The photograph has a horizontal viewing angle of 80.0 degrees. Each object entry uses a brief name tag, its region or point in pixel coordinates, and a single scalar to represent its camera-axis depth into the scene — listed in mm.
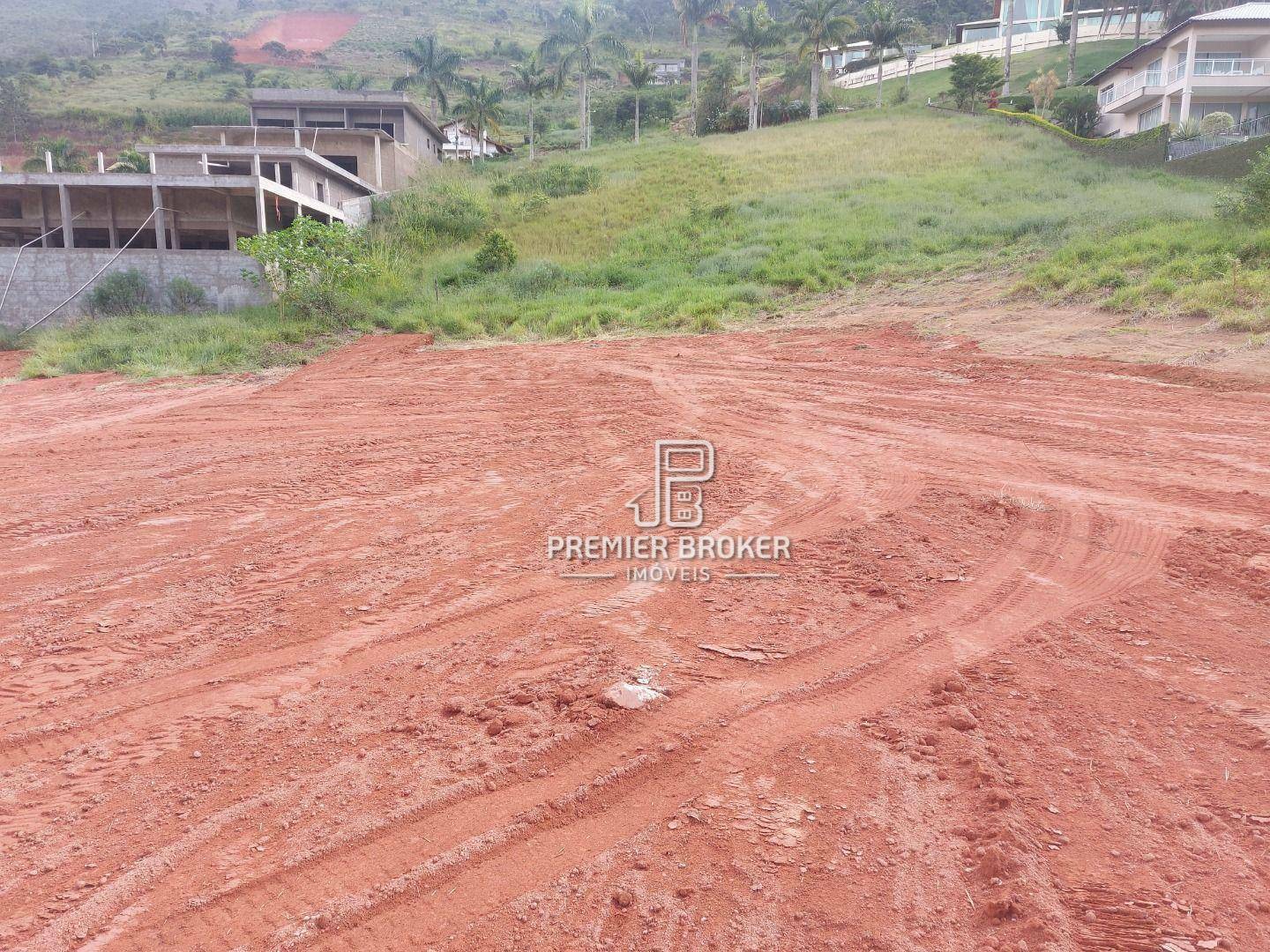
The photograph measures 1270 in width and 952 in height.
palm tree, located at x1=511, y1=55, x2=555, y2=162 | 46062
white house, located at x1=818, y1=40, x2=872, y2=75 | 64938
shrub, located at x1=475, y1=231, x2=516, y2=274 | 20547
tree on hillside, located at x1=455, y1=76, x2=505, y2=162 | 42094
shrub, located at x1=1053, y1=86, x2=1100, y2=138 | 36562
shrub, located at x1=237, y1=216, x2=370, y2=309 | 16609
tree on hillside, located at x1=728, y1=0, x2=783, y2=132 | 41719
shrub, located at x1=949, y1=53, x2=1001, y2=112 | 40719
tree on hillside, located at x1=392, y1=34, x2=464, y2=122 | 46656
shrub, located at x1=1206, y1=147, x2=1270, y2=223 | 13703
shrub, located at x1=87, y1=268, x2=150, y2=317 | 18641
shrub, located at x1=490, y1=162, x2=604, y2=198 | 30709
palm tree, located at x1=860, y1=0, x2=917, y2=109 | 45688
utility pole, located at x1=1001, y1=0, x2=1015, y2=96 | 42878
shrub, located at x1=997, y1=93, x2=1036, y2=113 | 40531
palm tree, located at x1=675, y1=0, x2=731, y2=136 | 46688
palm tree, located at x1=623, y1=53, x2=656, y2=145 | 48031
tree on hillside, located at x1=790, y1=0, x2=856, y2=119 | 40344
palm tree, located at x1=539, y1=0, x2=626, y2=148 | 44594
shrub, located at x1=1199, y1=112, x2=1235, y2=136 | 27383
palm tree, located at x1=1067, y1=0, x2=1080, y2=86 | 44156
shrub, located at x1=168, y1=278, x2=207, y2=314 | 18812
